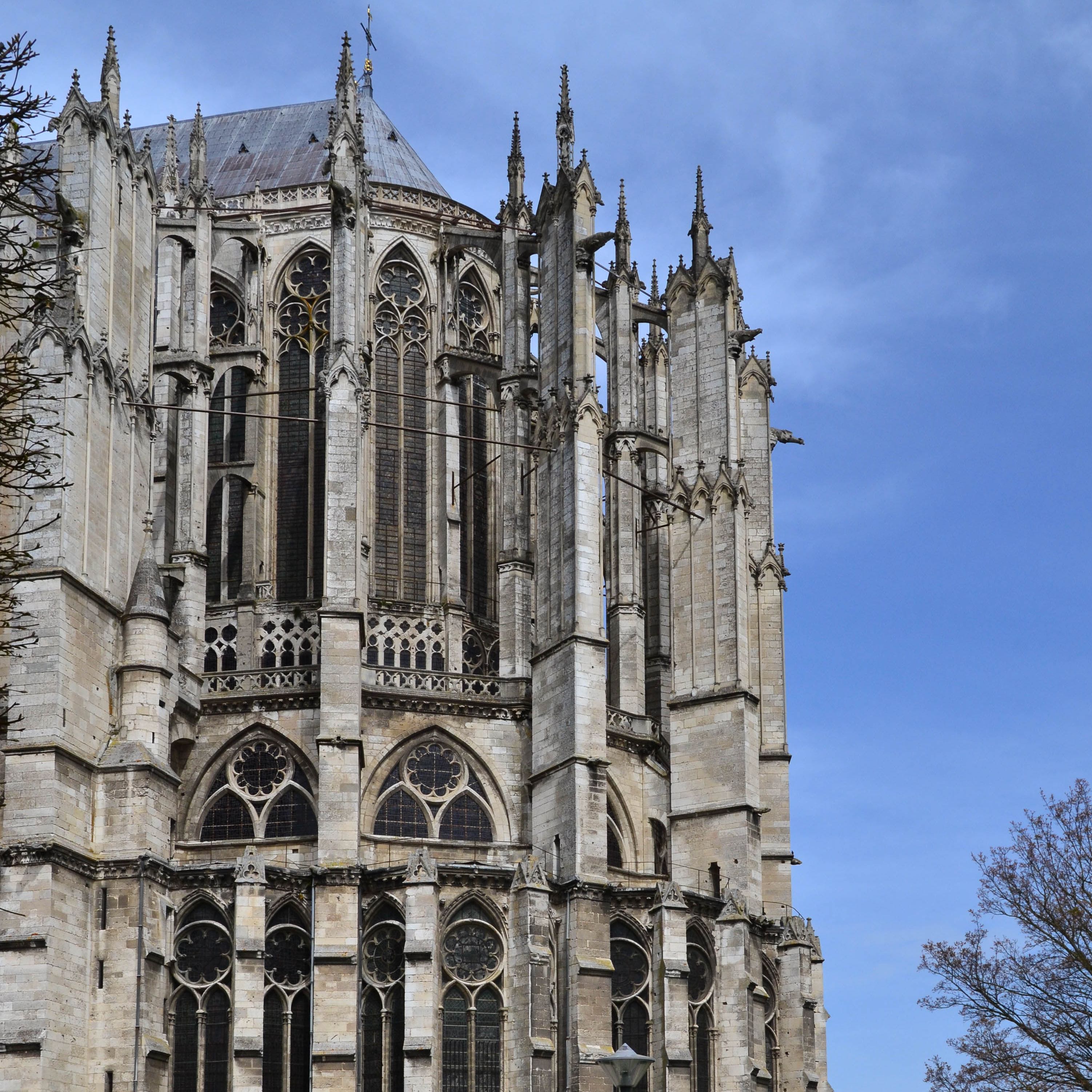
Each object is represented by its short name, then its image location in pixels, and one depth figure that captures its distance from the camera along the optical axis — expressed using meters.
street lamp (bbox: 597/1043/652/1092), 21.86
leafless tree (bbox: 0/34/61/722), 17.70
